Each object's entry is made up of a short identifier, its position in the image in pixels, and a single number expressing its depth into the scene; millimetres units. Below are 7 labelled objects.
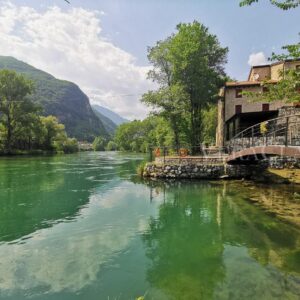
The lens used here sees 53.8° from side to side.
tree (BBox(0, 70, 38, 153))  65812
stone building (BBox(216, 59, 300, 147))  34188
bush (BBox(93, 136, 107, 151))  170912
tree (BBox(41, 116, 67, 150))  86375
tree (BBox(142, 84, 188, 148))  33156
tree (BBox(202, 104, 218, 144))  56062
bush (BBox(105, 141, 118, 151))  179875
